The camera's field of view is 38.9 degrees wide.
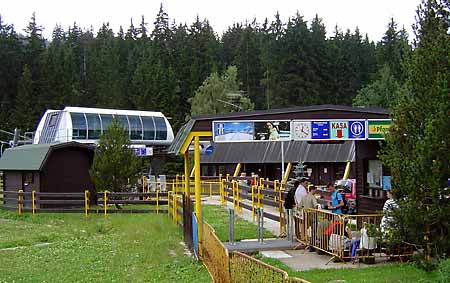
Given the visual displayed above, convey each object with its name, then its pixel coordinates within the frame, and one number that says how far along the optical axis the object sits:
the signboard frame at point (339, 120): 14.83
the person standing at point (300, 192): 15.20
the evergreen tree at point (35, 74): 76.19
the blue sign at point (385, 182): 16.56
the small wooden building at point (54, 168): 30.86
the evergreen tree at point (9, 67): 80.96
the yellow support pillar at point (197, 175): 14.97
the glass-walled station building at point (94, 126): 58.72
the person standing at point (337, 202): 16.26
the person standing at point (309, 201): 14.74
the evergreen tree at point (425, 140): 9.38
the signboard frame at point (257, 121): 14.74
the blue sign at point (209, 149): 19.58
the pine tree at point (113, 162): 29.39
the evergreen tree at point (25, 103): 74.88
